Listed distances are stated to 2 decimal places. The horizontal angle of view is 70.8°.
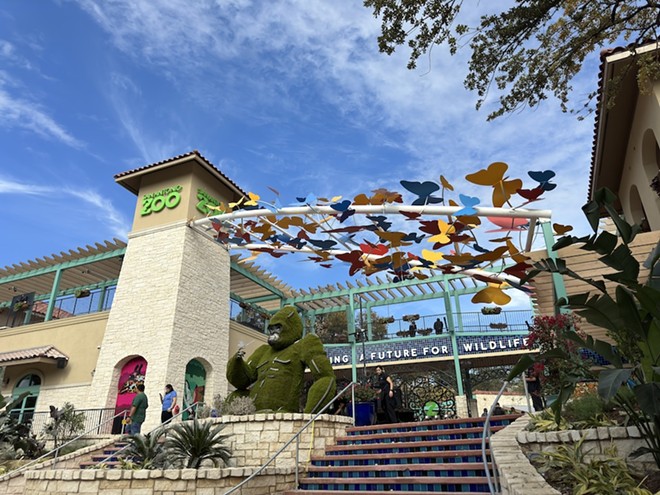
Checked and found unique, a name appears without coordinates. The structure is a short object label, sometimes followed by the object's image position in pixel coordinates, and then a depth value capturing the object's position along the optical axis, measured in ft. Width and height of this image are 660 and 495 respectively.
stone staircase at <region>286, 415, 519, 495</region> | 20.15
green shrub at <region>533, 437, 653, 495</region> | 11.69
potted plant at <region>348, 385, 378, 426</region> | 36.52
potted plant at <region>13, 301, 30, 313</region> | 64.10
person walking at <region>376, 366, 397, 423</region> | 34.88
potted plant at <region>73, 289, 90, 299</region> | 60.59
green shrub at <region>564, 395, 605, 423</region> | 16.49
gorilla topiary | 30.50
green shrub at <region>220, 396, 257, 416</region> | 28.86
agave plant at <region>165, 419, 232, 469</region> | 24.23
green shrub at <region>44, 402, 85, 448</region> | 39.25
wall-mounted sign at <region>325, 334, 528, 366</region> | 61.72
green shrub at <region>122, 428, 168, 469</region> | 24.36
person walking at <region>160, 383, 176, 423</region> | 38.06
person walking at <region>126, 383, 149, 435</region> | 34.94
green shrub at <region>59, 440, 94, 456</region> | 38.69
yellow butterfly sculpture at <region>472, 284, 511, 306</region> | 27.02
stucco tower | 47.76
